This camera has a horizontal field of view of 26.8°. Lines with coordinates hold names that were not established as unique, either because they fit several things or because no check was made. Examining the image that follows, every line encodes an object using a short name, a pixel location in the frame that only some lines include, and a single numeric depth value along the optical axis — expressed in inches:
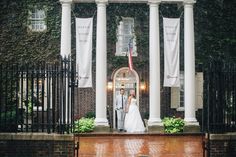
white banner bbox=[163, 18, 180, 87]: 967.0
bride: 959.6
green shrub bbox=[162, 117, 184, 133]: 965.2
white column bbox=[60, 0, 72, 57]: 985.5
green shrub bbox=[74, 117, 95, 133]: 952.3
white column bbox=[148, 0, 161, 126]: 983.6
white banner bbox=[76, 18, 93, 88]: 957.2
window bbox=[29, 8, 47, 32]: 1140.5
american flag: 1012.2
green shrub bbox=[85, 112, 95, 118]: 1088.8
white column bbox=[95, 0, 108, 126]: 975.0
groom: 1011.9
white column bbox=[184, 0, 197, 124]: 992.2
